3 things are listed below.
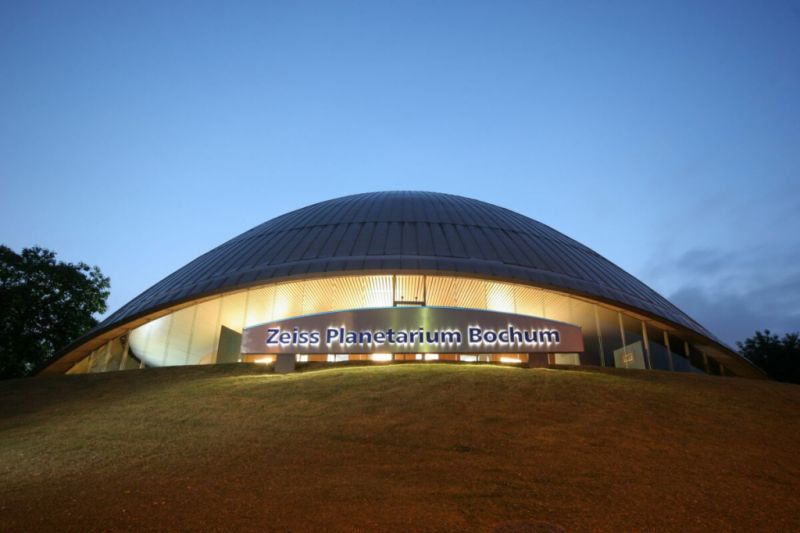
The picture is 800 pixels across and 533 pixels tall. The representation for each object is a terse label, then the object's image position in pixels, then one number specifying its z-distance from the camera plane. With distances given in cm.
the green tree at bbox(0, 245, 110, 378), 3588
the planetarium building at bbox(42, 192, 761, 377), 1825
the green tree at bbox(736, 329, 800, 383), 3712
